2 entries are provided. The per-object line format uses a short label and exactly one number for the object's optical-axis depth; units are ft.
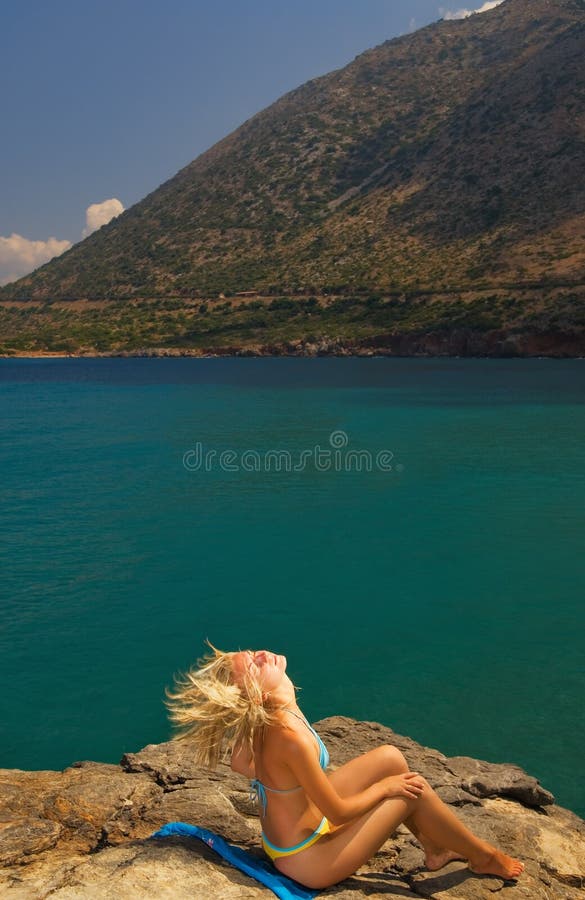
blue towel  12.99
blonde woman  12.78
